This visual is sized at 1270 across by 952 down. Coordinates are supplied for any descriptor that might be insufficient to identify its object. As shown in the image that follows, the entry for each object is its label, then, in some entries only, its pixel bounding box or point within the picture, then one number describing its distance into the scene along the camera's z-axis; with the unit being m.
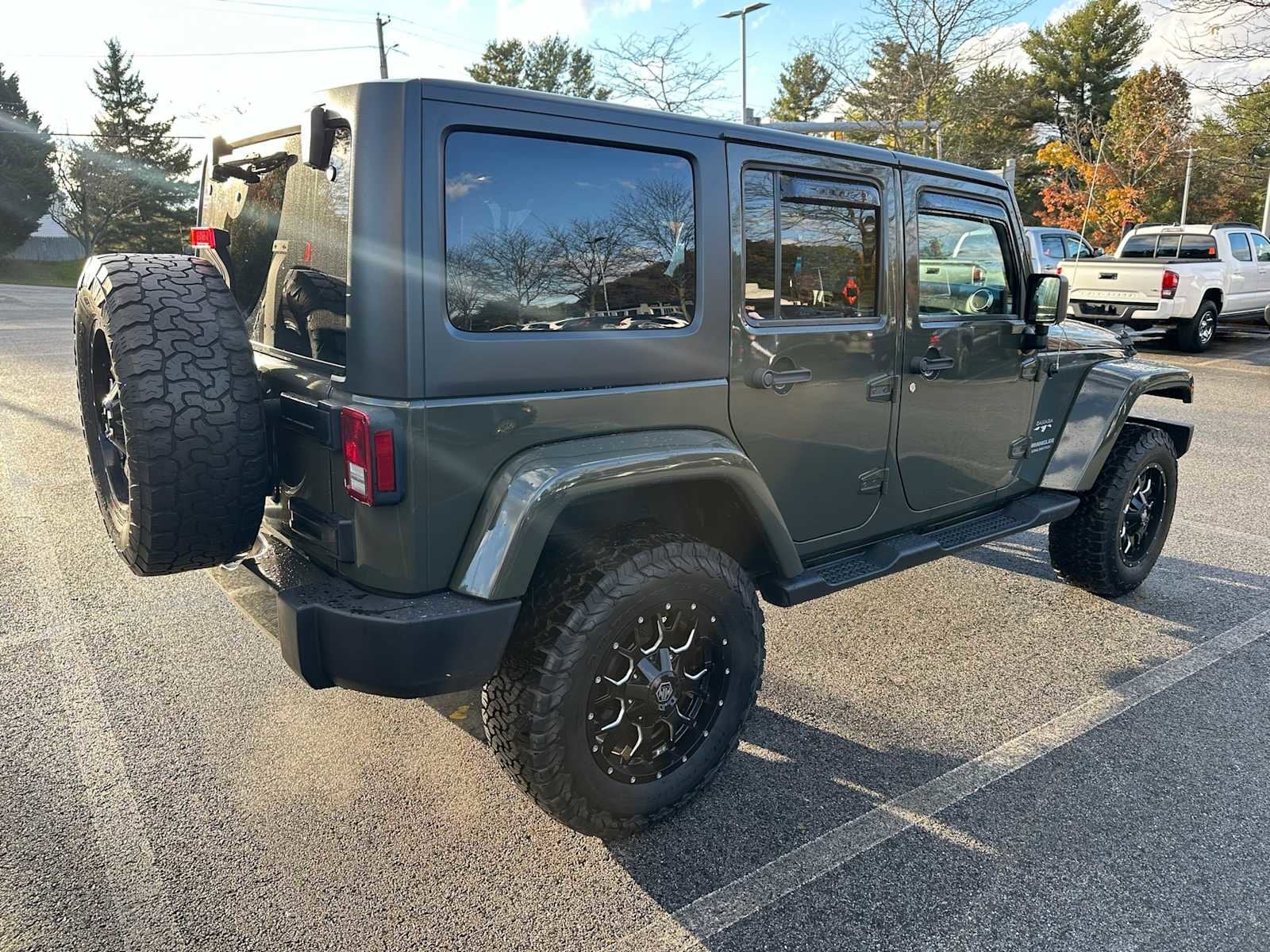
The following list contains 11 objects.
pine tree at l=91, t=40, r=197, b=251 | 43.00
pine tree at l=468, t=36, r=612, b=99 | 46.53
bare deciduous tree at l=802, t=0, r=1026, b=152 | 17.48
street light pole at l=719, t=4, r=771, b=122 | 23.48
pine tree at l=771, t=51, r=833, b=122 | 51.06
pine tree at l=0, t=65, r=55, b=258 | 41.41
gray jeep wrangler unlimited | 2.22
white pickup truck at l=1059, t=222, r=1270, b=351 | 13.39
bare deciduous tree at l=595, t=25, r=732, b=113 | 21.88
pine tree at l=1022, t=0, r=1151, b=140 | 44.28
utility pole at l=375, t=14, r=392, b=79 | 31.03
